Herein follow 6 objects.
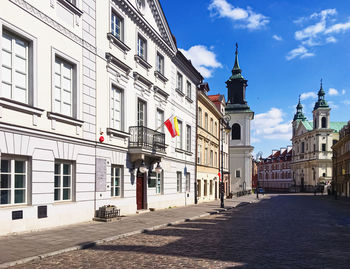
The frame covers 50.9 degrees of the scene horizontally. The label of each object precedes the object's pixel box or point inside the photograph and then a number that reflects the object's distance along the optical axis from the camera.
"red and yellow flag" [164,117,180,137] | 20.77
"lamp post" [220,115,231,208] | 27.94
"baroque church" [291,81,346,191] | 91.94
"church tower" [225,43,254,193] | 68.75
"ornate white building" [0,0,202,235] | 11.09
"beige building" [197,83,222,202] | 32.42
